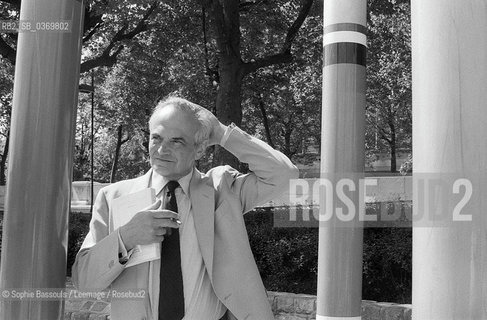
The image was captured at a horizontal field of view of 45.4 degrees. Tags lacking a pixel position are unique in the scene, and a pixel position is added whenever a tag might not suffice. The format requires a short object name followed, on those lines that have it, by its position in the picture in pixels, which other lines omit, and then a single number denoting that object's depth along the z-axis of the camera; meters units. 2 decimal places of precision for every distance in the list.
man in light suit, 2.16
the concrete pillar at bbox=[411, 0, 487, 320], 1.86
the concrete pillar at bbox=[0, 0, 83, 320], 2.45
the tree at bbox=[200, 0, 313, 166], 10.22
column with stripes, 2.84
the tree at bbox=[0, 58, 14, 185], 17.59
